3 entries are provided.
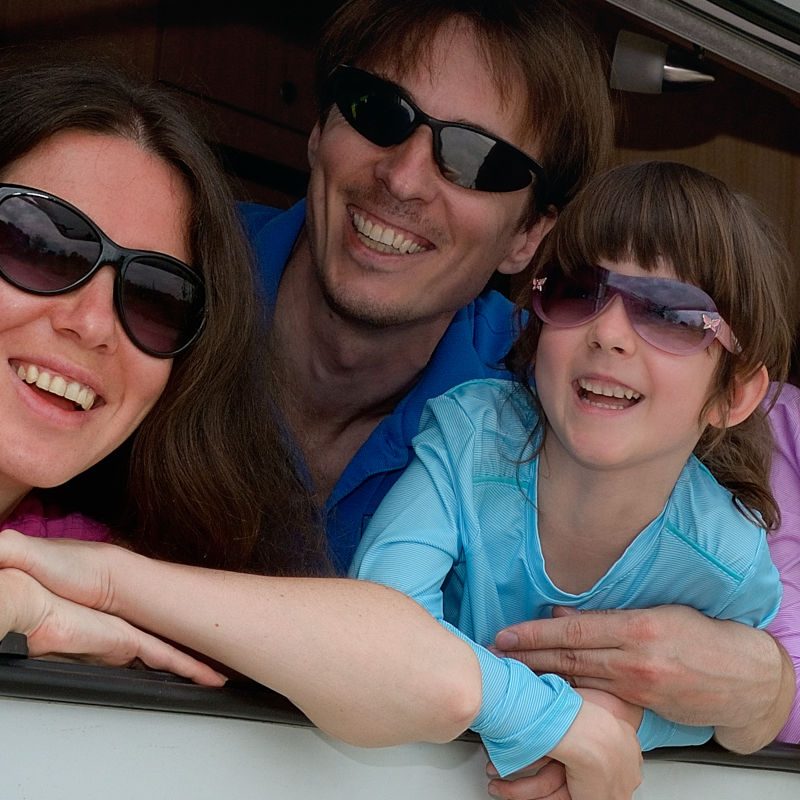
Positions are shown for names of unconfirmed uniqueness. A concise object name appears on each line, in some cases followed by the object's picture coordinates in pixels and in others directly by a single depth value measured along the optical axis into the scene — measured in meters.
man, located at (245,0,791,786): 1.62
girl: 1.35
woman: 1.16
